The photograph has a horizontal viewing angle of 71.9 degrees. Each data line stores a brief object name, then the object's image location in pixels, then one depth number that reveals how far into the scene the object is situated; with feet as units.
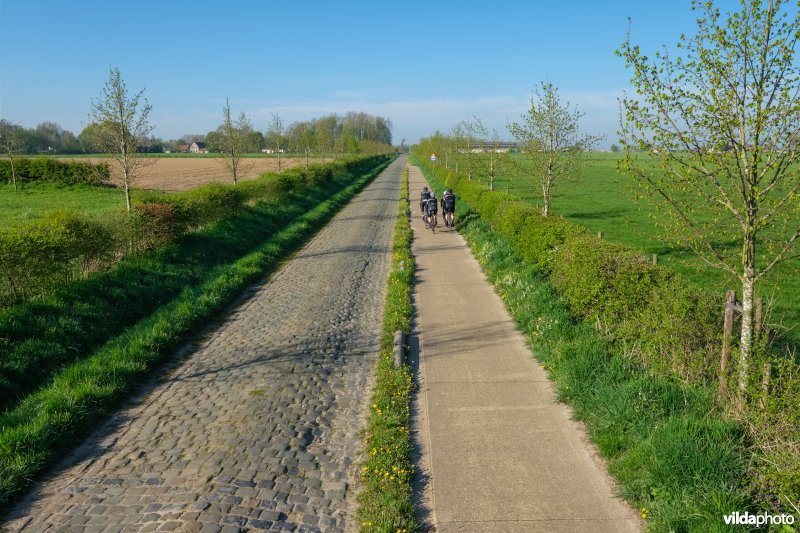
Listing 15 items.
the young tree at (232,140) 83.15
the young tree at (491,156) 92.72
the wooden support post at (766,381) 16.03
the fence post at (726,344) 18.02
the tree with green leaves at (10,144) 118.93
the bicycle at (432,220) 68.95
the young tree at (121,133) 47.70
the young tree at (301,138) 154.86
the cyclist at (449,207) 69.68
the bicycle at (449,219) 71.80
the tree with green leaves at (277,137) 131.54
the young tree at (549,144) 58.03
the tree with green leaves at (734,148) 16.29
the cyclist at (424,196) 71.46
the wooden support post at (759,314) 17.21
